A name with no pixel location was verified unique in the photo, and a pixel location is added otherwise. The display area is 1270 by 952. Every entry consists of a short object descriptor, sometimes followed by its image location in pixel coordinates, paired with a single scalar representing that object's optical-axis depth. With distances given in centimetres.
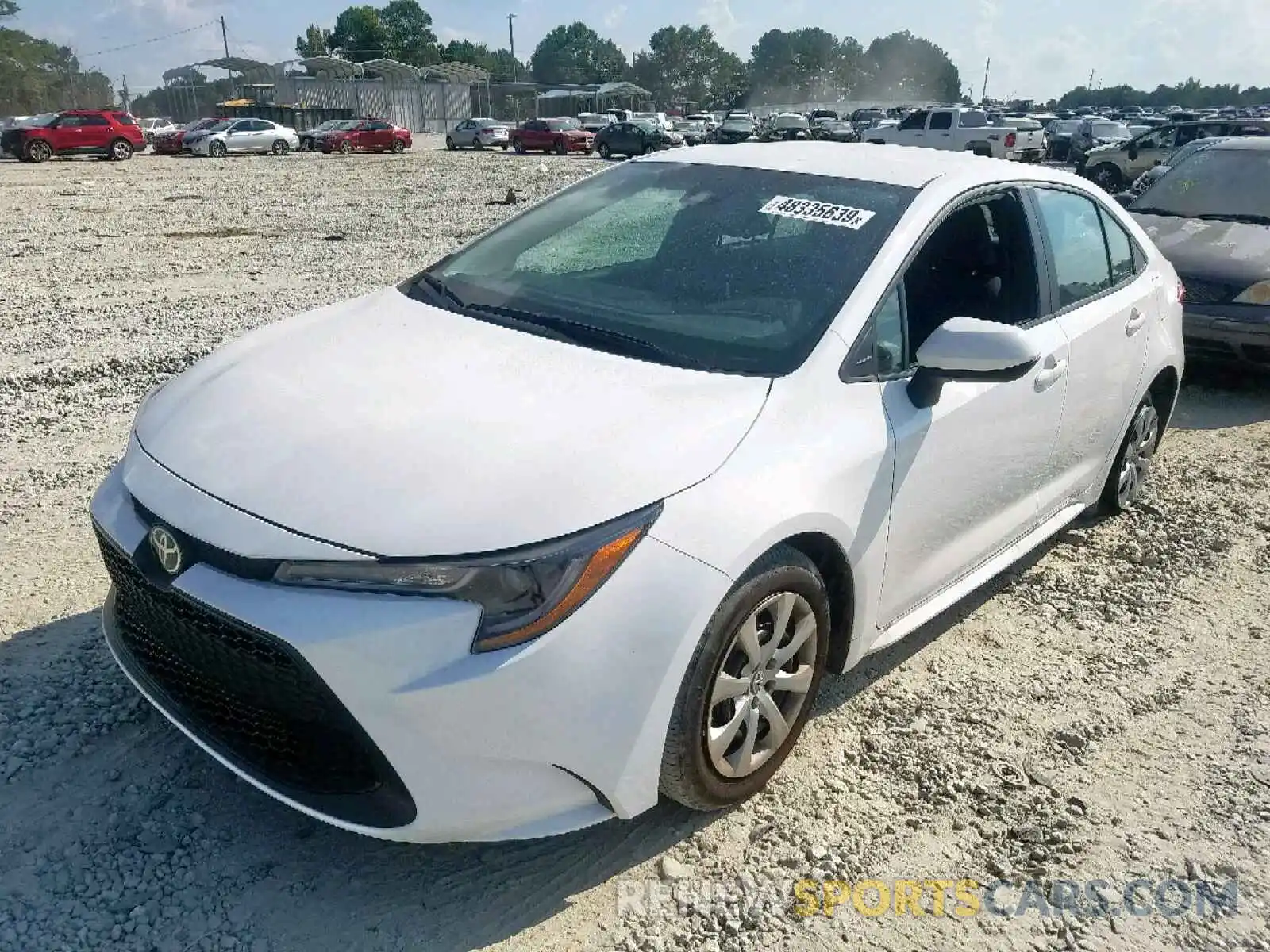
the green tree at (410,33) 10659
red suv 2903
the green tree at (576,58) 11366
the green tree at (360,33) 10388
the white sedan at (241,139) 3384
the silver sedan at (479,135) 4053
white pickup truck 3006
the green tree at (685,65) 12325
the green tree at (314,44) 10625
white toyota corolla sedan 208
